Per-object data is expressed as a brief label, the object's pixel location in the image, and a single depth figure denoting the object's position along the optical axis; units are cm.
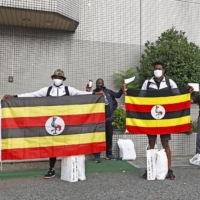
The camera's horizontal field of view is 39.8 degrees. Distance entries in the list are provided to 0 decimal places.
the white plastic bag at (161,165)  479
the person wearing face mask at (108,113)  629
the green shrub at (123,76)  959
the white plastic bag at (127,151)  638
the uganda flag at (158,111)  512
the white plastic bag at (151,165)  482
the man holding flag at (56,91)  496
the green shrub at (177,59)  860
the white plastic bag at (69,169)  469
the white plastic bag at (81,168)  479
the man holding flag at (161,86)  498
